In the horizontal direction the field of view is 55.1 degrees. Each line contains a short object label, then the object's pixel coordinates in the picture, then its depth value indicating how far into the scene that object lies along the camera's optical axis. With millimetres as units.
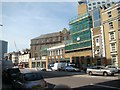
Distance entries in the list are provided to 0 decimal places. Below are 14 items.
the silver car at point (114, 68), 17867
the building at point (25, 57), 59909
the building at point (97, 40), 26341
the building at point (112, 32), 24015
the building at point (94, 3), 55039
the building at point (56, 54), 37858
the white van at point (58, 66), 30643
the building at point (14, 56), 78076
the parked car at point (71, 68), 26903
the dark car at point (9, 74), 13143
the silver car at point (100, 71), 16829
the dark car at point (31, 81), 7358
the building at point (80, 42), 29684
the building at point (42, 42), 50273
